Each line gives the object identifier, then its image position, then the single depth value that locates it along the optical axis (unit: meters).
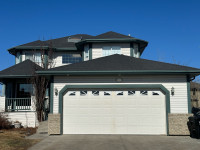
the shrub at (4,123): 13.39
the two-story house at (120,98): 11.34
